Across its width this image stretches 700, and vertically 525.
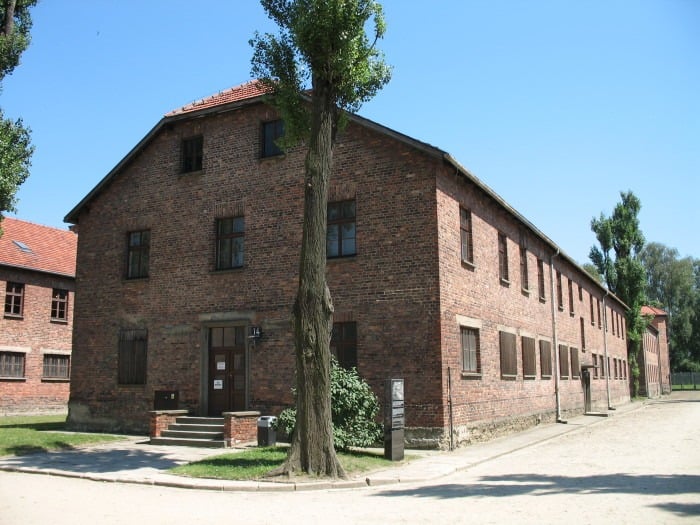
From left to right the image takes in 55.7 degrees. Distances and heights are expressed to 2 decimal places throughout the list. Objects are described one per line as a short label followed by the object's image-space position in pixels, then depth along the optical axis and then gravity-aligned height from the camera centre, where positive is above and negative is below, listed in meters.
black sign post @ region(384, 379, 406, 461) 13.92 -1.25
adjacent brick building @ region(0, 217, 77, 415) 30.19 +1.85
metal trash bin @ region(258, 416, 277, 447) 16.05 -1.68
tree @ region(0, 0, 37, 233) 17.55 +6.12
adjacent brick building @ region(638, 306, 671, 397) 57.84 +0.17
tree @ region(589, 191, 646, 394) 51.81 +7.95
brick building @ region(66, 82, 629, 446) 16.73 +2.43
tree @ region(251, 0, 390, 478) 11.97 +5.03
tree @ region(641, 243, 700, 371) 81.56 +8.63
